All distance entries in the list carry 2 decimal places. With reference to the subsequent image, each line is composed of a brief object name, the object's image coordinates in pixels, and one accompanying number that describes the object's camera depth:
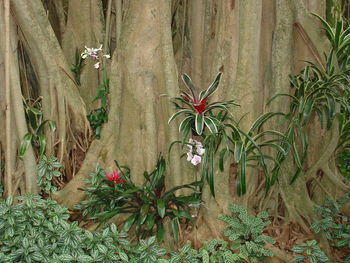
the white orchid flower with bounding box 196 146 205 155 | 3.02
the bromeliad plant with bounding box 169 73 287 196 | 2.81
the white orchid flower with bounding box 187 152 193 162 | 3.04
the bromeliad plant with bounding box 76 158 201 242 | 2.96
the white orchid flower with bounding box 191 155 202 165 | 3.02
